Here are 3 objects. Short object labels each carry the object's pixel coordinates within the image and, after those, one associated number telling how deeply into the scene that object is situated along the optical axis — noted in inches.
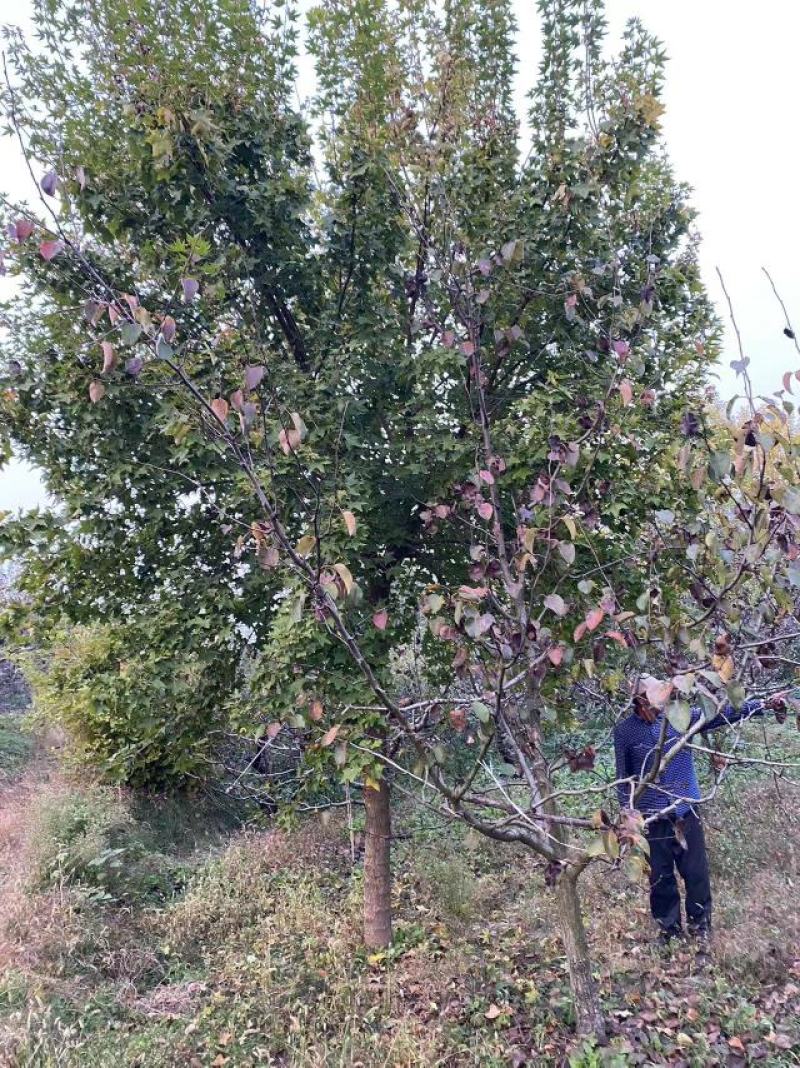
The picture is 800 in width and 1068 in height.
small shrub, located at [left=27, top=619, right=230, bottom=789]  126.1
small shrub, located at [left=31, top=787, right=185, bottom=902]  186.7
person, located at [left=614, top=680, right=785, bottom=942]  147.3
